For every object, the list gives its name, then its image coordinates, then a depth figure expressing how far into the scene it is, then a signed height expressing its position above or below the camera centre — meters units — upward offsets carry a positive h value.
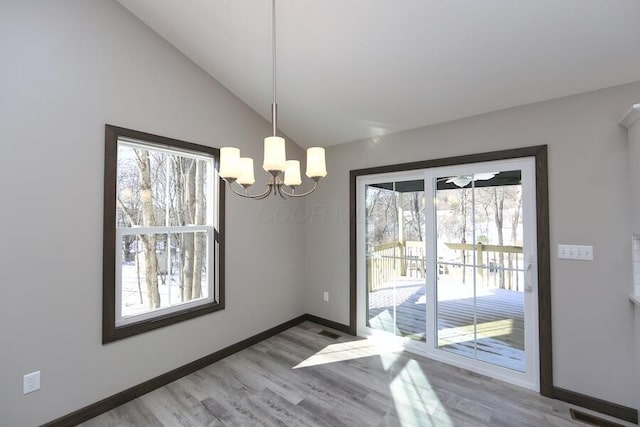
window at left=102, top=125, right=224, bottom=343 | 2.20 -0.14
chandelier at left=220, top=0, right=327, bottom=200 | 1.51 +0.30
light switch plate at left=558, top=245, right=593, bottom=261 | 2.15 -0.28
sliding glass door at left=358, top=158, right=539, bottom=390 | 2.50 -0.49
